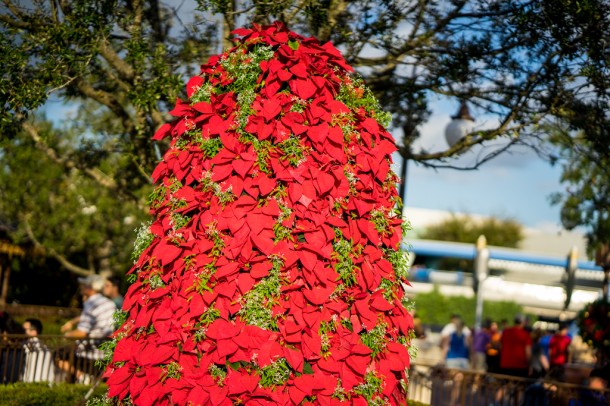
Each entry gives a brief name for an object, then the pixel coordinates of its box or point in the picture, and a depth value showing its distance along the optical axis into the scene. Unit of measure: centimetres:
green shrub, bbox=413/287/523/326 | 3428
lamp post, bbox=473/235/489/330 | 1797
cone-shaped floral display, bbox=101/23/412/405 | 349
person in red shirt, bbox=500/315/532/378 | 1358
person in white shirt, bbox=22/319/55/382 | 896
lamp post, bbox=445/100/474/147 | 963
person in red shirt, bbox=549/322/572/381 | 1489
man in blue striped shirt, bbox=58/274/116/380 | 966
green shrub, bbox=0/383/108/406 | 712
